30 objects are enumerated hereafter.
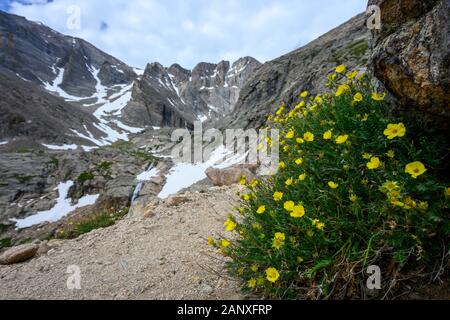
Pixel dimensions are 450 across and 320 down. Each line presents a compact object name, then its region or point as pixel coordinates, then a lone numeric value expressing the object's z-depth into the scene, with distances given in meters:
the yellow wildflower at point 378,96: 2.84
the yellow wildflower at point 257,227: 3.12
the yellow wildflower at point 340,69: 3.80
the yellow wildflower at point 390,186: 2.15
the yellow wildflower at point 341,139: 2.69
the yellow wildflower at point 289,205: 2.70
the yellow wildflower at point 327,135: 2.94
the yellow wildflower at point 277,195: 2.94
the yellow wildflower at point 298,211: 2.55
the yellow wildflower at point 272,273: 2.52
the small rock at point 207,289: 3.29
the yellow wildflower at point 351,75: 3.52
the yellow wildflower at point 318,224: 2.45
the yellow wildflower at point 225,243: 3.15
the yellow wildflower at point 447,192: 2.08
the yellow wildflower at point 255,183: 3.75
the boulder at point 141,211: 7.78
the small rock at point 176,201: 8.34
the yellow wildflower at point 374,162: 2.36
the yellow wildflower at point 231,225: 3.21
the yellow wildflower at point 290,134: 3.65
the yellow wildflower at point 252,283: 2.76
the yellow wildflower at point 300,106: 4.43
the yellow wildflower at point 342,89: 3.58
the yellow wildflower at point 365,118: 2.83
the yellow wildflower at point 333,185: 2.61
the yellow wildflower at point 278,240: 2.57
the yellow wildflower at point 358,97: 3.16
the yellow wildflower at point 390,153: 2.38
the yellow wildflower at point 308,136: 3.12
